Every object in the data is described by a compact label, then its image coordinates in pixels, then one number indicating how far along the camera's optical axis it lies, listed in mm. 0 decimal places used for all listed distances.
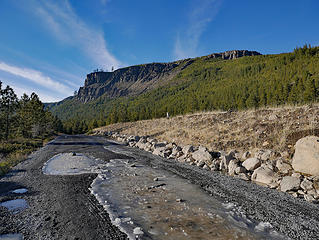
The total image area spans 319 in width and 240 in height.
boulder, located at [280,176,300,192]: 6957
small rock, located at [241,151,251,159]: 10820
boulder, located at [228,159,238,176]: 9723
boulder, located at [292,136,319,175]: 7460
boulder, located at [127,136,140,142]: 27859
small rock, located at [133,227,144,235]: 4289
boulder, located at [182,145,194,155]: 14432
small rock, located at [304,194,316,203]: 6141
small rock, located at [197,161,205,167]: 11844
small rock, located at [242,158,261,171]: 9281
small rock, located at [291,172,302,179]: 7396
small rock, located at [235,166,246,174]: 9469
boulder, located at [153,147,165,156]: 16775
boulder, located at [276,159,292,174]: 8175
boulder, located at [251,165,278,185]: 7973
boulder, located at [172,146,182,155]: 15497
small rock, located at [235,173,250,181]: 8812
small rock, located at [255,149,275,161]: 9695
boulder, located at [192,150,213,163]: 12102
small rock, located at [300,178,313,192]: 6725
